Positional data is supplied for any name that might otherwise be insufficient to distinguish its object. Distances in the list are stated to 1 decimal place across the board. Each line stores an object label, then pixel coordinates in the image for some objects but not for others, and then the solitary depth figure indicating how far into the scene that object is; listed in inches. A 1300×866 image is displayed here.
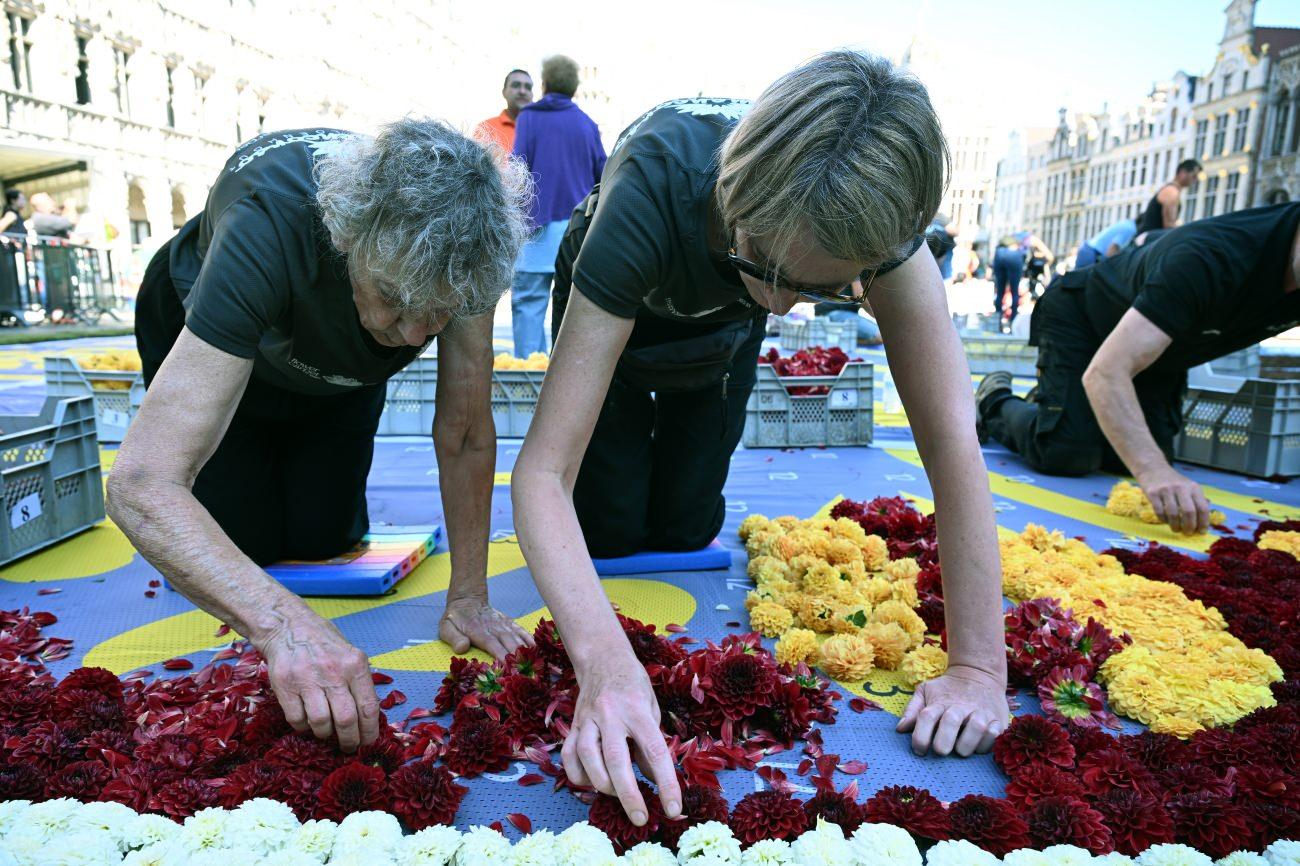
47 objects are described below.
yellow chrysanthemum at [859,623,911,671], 78.9
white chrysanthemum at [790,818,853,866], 48.6
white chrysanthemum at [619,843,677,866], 48.0
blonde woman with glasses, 51.3
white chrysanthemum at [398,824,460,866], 49.1
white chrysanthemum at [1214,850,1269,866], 48.5
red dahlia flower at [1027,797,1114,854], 51.4
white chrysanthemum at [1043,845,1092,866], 48.2
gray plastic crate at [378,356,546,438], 184.7
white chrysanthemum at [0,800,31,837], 49.4
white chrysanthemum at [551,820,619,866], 48.9
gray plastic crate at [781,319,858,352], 347.9
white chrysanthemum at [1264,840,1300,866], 48.3
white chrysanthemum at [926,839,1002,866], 48.3
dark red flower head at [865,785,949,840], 52.1
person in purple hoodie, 229.9
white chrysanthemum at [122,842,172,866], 47.9
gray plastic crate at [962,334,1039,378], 356.8
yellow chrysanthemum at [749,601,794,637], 86.9
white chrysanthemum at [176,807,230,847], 49.3
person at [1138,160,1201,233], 303.3
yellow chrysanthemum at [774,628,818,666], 77.8
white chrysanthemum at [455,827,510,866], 48.9
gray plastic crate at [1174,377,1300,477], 164.9
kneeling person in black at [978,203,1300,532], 127.9
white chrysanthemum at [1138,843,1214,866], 48.3
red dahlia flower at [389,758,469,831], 53.9
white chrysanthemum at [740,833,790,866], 48.8
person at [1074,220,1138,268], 353.7
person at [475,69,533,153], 253.6
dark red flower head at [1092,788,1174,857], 52.1
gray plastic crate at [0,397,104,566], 105.7
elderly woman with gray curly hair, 57.9
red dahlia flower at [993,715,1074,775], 59.7
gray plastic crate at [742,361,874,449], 192.4
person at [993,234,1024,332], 547.2
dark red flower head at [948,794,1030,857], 50.9
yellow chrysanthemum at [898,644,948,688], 75.1
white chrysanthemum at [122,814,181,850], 50.1
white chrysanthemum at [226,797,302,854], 49.6
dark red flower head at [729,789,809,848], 51.4
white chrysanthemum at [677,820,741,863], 49.2
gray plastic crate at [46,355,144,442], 168.1
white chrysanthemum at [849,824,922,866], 48.2
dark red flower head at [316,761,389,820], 53.0
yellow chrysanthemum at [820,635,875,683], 77.3
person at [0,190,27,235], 514.0
